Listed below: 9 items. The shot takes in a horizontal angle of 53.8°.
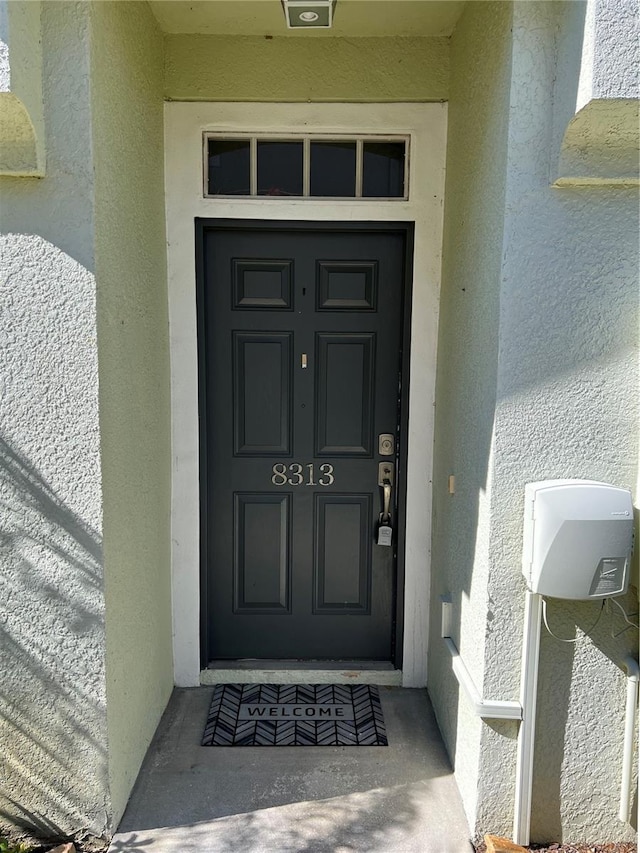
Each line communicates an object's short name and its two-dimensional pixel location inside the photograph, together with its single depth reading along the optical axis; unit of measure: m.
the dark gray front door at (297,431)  3.26
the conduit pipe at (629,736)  2.35
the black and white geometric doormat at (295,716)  2.98
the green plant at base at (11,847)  2.31
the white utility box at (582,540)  2.18
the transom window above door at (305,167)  3.17
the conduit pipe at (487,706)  2.36
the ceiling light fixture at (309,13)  2.43
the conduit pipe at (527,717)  2.34
